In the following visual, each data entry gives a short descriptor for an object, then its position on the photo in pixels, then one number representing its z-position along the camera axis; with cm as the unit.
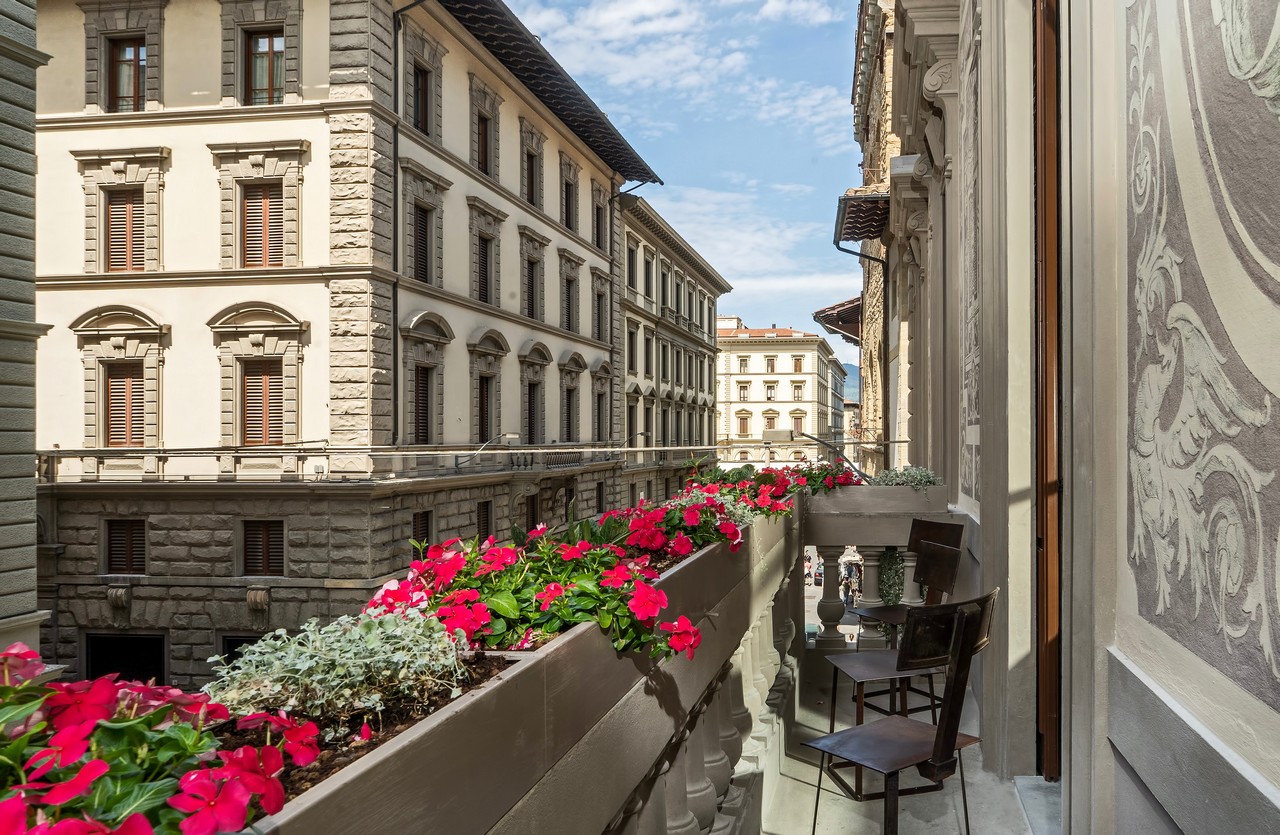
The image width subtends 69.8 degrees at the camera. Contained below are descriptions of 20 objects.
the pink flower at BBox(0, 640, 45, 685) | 129
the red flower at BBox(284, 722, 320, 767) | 134
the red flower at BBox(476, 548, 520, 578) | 267
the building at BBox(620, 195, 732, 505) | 3509
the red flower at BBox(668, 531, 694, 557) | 359
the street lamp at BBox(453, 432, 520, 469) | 2012
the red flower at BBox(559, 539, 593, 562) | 294
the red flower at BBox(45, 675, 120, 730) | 119
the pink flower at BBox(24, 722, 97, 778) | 107
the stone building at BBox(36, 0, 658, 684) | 1692
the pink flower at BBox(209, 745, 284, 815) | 109
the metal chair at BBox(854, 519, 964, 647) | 497
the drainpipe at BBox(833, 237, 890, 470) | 1947
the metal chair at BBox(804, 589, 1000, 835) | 296
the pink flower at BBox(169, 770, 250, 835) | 105
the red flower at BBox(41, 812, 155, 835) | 93
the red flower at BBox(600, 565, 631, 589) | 255
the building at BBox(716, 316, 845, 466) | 7262
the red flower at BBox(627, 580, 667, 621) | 248
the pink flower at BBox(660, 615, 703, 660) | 274
